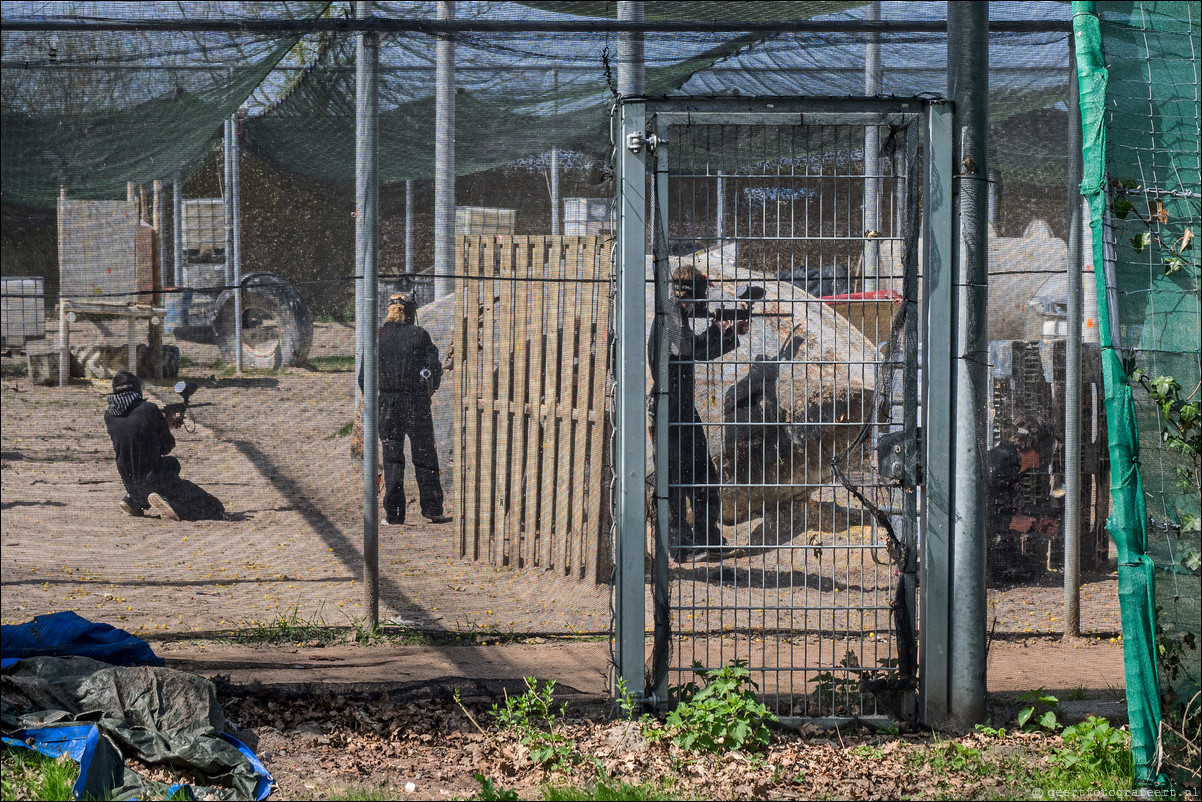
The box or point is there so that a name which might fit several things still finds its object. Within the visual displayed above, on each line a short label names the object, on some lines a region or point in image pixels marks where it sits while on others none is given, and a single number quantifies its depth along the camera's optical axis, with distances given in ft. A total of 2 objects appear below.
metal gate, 26.27
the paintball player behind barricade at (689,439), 36.14
